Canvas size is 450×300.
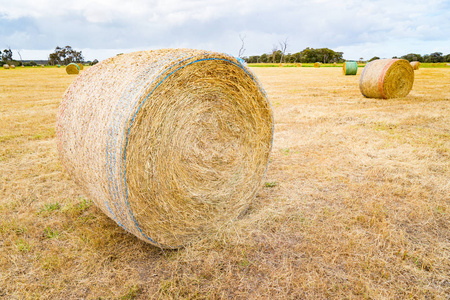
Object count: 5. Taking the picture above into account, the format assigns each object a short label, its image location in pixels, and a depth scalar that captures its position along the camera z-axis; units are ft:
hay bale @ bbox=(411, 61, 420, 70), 99.06
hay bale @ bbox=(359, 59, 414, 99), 34.71
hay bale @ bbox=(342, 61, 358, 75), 81.03
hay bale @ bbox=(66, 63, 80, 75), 94.27
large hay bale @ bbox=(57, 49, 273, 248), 8.57
